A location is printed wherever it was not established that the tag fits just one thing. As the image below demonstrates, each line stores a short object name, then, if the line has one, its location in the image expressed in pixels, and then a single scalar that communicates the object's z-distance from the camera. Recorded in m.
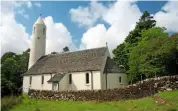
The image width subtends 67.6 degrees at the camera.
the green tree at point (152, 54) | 22.45
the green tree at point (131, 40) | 34.18
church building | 23.81
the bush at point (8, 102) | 13.09
